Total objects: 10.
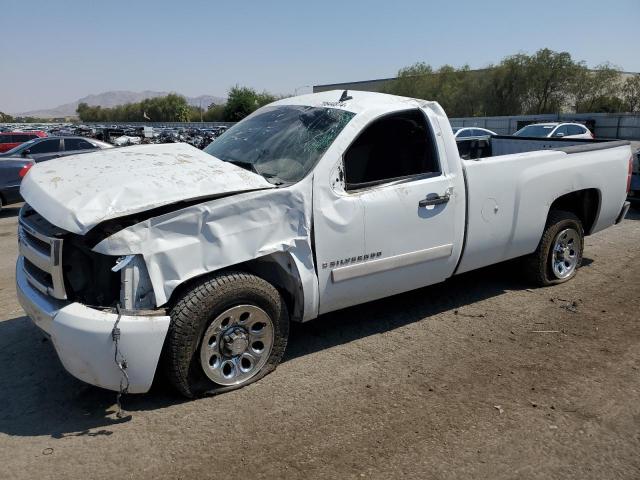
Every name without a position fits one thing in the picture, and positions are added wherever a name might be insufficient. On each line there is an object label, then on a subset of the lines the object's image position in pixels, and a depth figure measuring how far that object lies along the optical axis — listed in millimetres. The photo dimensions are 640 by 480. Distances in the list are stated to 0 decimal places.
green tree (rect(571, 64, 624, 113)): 48281
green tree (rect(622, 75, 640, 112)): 46338
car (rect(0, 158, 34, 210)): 11352
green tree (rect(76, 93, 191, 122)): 122312
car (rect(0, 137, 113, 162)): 13695
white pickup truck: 3211
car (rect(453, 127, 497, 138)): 20609
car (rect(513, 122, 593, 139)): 19359
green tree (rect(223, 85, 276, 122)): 79875
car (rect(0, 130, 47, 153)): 21562
